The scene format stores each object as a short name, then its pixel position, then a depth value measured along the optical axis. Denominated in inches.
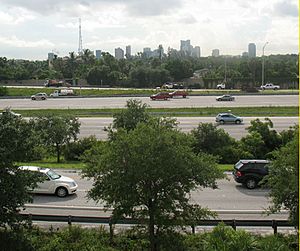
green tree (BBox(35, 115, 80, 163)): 1066.7
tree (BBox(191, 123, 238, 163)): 1102.4
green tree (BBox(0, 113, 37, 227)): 476.7
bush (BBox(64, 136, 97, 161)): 1139.9
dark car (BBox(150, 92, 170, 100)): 2390.5
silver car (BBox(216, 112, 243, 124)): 1598.2
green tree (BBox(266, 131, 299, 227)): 458.3
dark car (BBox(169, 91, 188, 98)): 2508.6
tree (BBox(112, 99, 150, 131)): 1027.9
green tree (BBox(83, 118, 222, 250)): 445.7
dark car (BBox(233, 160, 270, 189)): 769.6
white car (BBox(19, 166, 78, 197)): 713.0
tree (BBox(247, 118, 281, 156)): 1129.4
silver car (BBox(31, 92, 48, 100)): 2551.7
